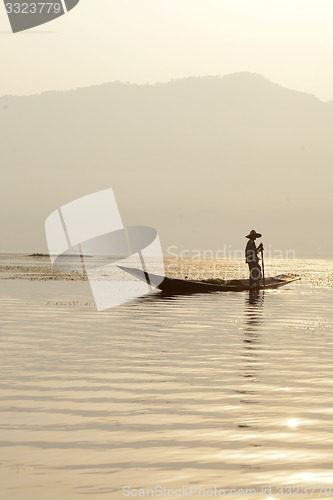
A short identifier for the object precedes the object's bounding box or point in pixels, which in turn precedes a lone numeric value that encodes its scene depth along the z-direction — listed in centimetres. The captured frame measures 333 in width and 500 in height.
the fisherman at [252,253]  3484
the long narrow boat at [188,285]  3159
